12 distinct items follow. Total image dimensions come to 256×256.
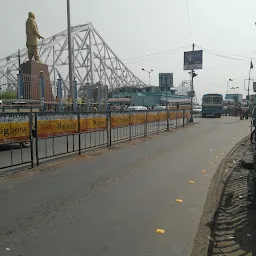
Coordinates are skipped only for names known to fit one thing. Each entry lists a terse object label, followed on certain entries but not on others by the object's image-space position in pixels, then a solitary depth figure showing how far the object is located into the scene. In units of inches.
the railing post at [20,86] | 821.5
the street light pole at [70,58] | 934.2
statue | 1078.4
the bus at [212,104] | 1727.4
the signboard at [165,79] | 1291.8
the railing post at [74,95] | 960.9
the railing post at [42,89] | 854.9
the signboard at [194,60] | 1436.3
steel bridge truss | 4932.1
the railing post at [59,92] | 932.5
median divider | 333.7
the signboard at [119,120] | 538.0
